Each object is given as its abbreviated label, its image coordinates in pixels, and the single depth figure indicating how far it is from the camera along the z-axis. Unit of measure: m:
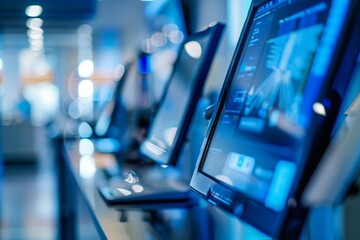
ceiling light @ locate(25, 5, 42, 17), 3.78
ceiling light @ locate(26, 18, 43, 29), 4.41
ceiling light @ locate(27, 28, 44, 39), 5.26
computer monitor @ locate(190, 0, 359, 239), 0.56
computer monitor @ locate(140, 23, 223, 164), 1.29
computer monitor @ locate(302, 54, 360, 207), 0.46
